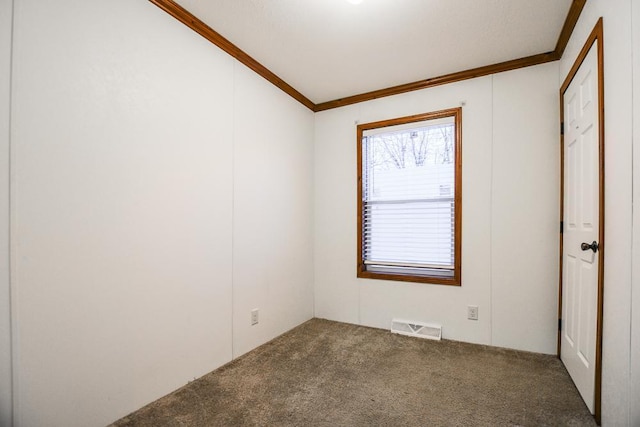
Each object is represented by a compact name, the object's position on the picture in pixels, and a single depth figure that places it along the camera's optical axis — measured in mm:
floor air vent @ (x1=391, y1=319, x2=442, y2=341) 2844
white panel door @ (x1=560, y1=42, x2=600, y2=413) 1685
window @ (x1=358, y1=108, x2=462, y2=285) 2875
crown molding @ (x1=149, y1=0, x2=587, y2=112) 1969
